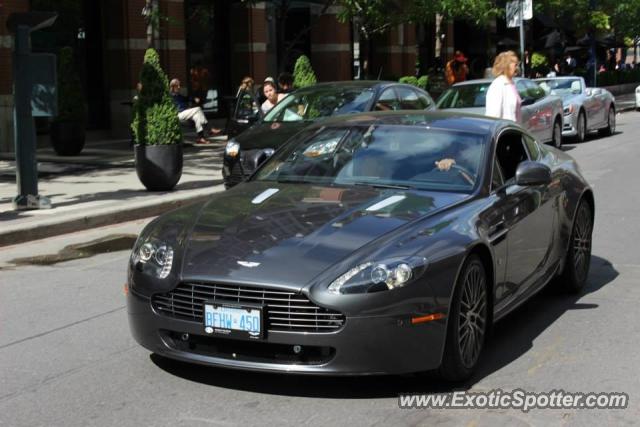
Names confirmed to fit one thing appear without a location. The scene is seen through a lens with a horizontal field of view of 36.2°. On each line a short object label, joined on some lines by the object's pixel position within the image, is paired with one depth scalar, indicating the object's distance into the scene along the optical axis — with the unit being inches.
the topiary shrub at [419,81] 1115.7
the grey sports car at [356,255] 195.8
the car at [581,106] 871.7
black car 527.2
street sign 1099.3
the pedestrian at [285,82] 726.5
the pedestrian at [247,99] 770.8
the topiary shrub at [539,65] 1571.1
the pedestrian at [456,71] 1174.3
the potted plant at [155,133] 548.4
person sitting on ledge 865.5
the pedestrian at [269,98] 628.4
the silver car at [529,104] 740.6
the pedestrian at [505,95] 414.0
